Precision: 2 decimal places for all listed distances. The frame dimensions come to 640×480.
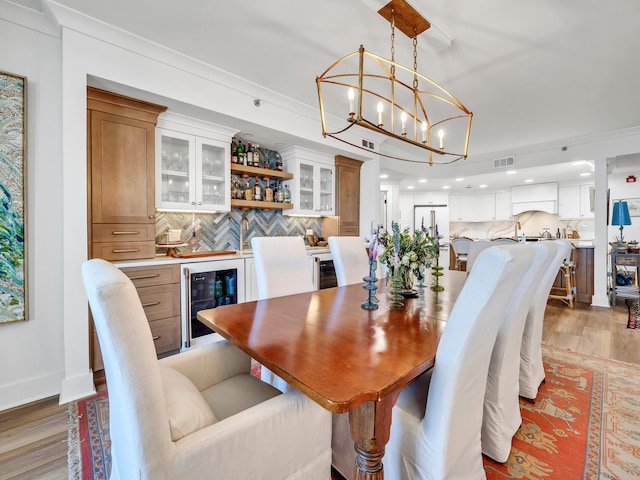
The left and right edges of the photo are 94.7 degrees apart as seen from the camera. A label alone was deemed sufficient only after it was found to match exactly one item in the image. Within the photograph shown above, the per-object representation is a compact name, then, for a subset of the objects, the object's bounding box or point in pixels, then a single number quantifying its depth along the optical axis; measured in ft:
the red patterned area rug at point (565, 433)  4.65
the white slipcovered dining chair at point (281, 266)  6.79
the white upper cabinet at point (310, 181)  12.66
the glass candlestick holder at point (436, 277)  7.05
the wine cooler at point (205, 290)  8.66
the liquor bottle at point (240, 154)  11.43
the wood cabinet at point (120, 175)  7.47
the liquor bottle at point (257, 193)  11.94
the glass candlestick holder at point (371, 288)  5.13
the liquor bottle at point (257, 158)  11.82
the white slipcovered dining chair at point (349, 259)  8.45
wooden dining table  2.81
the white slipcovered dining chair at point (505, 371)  4.51
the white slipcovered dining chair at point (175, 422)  2.27
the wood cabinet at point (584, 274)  15.38
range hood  23.06
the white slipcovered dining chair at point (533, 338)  6.40
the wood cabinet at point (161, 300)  7.86
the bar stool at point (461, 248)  18.84
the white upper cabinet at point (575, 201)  21.90
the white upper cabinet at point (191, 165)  9.21
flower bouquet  5.70
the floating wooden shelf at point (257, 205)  10.94
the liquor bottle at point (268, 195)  12.17
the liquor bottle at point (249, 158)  11.77
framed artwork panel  6.32
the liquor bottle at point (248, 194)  11.54
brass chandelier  6.12
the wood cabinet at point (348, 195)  13.88
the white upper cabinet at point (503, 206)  25.70
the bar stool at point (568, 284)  14.61
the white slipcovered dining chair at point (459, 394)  3.08
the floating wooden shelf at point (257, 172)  11.04
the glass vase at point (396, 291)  5.58
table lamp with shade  15.21
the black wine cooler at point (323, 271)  12.10
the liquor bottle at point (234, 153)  11.38
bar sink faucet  11.77
